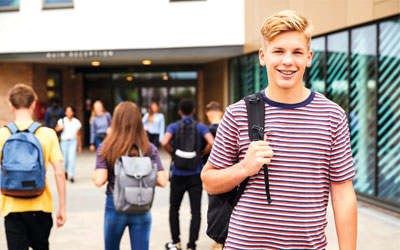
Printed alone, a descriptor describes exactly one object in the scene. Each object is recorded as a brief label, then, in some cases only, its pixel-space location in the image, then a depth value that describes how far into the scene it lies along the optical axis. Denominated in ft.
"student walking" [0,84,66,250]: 12.16
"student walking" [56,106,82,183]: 36.37
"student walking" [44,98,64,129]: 42.65
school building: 27.66
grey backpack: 12.71
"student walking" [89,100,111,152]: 38.93
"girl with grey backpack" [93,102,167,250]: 12.82
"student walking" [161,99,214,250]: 19.31
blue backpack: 11.89
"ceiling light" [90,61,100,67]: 67.15
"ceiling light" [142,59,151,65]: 65.21
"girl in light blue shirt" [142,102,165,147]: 43.73
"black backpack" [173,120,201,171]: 19.31
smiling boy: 6.52
